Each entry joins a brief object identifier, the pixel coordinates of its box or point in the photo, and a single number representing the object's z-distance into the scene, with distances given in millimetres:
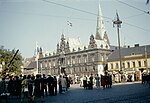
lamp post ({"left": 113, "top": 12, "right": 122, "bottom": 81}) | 40647
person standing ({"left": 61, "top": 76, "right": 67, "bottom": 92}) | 23594
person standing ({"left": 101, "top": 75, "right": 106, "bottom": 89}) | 26984
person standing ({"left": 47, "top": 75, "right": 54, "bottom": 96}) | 20727
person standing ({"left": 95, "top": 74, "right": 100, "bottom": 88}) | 26675
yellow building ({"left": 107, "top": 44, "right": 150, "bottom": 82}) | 75025
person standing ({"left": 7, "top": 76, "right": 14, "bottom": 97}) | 19597
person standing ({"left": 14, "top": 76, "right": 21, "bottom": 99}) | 19297
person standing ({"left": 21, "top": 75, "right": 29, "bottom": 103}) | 16094
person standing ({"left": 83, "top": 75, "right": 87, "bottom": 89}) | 28428
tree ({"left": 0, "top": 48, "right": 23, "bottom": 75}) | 55000
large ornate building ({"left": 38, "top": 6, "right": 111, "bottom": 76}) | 93875
